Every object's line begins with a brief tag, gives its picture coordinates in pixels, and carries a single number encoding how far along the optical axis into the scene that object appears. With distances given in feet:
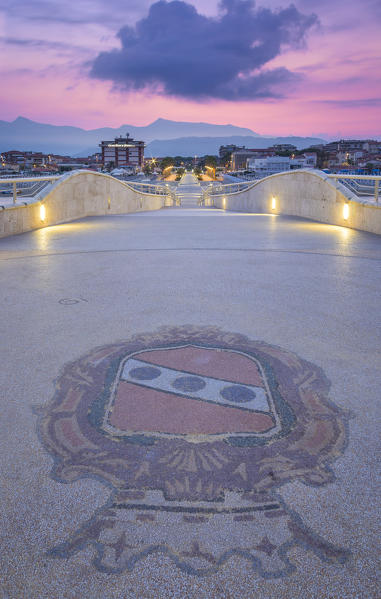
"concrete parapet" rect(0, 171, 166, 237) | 43.44
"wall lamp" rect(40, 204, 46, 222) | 48.42
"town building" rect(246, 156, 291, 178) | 592.15
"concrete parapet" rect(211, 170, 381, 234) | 45.80
